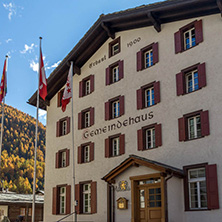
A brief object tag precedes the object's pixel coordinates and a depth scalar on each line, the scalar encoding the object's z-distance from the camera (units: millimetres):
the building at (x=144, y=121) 19312
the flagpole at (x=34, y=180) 19669
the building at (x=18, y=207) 40625
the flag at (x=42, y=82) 21859
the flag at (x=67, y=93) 22953
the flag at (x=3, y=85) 25406
